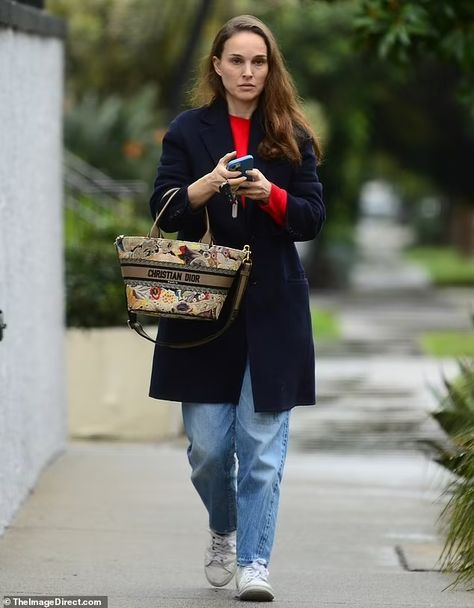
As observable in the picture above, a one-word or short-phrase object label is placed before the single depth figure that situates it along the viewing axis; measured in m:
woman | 10.30
